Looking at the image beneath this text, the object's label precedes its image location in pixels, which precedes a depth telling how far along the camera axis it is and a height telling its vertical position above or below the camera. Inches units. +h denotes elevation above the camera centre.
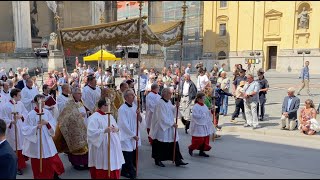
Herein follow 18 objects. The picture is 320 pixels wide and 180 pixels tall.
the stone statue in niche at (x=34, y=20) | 1318.9 +169.7
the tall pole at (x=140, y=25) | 284.8 +35.2
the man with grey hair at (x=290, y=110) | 414.9 -54.6
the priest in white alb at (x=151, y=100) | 357.7 -37.2
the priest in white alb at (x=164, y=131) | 287.6 -56.4
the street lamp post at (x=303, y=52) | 1511.0 +62.1
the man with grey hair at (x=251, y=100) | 440.1 -44.8
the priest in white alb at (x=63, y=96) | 316.2 -30.2
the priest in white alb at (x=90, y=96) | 355.6 -32.8
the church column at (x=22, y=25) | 1174.3 +134.9
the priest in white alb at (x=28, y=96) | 397.7 -37.4
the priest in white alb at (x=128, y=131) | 254.5 -49.6
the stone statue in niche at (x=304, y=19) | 1515.7 +210.0
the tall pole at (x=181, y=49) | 290.5 +14.7
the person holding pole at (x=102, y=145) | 219.6 -52.2
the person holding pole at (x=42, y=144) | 240.8 -56.8
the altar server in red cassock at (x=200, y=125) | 316.2 -56.4
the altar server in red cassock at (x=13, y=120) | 283.0 -46.9
